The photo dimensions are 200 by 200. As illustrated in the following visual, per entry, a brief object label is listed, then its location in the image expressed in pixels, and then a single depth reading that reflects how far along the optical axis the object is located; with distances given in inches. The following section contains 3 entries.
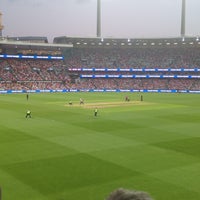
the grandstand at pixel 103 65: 3949.3
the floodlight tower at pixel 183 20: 3732.8
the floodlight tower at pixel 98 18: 3815.9
